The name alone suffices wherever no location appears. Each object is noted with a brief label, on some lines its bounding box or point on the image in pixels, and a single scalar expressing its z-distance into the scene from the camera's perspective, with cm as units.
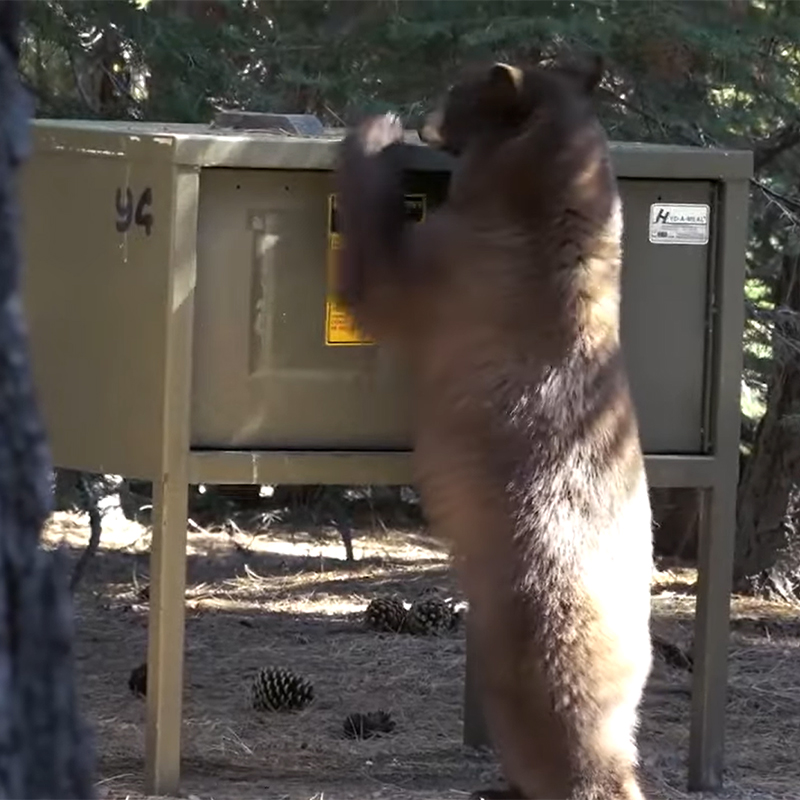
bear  1034
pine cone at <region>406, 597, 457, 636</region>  1654
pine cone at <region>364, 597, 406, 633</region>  1651
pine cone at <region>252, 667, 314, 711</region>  1382
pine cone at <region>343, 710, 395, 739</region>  1318
